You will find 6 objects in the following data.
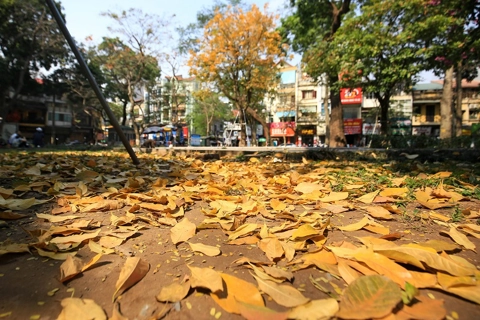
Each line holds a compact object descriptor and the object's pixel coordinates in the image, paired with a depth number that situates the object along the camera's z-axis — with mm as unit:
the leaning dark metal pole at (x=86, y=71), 2275
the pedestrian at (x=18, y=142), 11812
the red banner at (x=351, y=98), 22694
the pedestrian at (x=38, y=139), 12691
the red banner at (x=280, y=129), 27078
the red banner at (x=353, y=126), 22902
